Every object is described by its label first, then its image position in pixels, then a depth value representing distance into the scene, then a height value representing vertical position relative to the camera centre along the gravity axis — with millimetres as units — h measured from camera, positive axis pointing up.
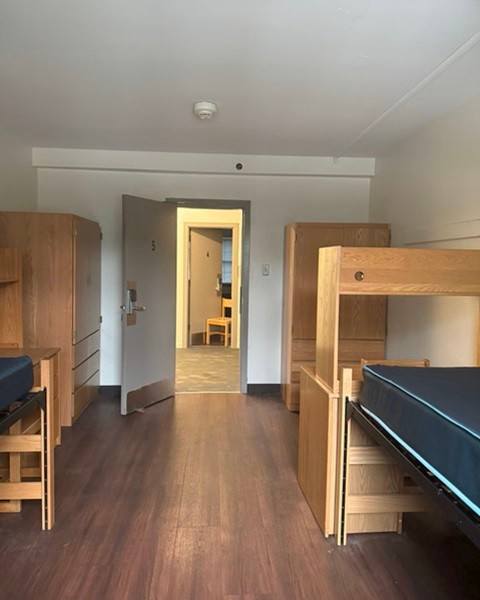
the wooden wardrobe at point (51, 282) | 3590 -29
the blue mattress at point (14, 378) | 1811 -421
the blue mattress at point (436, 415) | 1182 -404
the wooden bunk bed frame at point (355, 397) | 2162 -575
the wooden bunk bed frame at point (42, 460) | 2254 -917
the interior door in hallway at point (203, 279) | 7465 +35
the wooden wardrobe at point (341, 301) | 4164 -164
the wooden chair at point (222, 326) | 7676 -751
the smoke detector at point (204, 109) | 3066 +1151
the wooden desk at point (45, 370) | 2279 -488
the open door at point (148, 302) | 3977 -201
